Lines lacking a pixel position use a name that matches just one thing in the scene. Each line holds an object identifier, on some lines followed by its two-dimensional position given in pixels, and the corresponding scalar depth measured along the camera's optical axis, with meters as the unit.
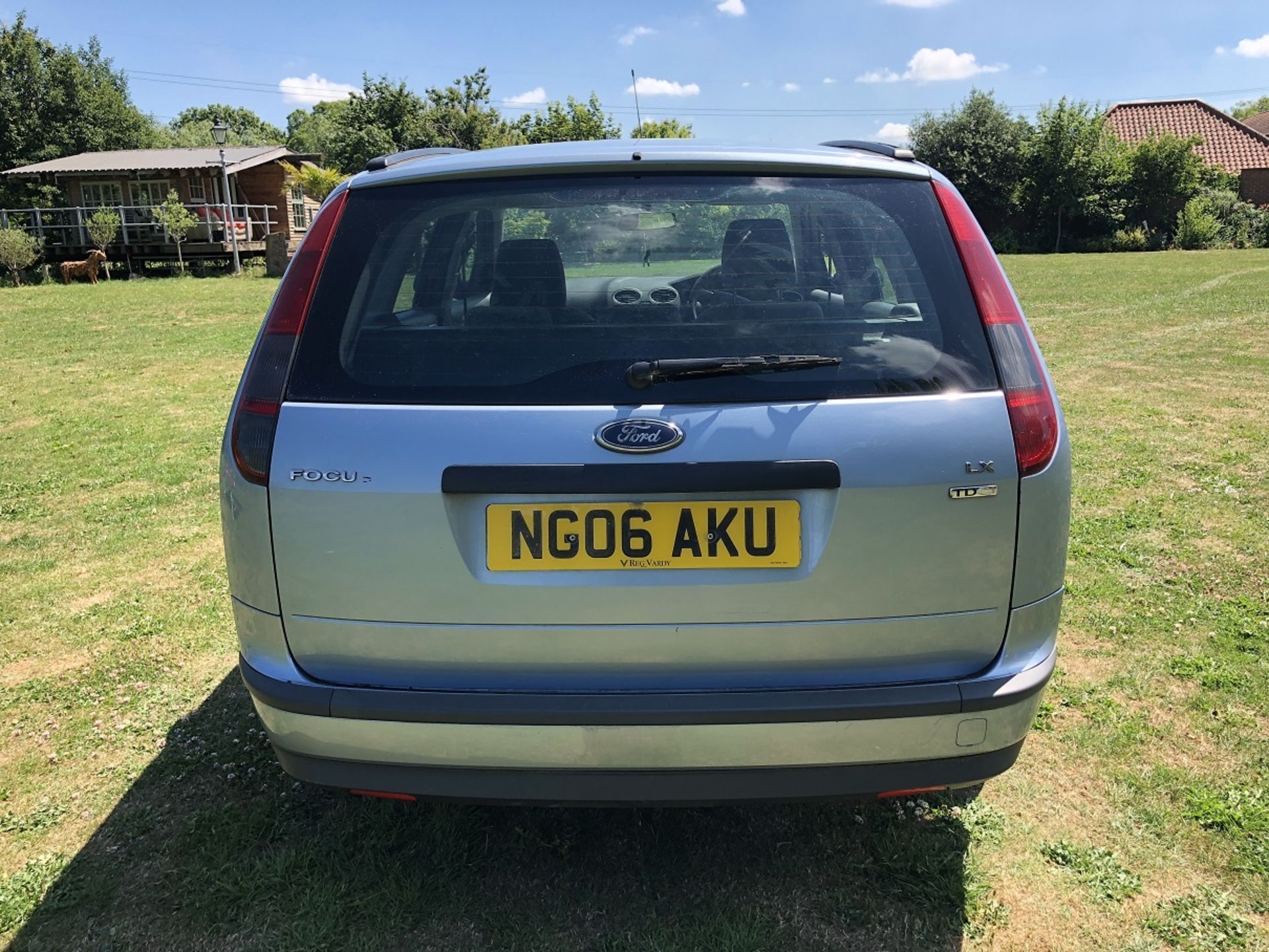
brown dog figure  25.38
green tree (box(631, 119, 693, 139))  49.50
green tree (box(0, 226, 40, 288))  24.39
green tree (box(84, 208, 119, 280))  27.61
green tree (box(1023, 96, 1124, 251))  38.00
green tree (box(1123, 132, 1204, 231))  37.25
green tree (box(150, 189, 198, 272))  26.98
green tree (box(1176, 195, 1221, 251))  35.22
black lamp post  26.06
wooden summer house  29.30
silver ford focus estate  1.92
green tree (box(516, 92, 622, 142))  56.25
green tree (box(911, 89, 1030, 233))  41.59
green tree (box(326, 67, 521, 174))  46.44
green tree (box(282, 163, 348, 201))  35.31
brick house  47.12
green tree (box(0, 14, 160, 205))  40.44
